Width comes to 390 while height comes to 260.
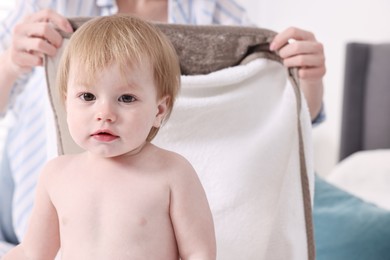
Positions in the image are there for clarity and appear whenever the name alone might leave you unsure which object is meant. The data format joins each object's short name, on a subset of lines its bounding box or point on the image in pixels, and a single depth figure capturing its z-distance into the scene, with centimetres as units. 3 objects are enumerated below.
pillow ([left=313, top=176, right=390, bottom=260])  176
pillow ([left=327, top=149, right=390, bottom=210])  253
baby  108
